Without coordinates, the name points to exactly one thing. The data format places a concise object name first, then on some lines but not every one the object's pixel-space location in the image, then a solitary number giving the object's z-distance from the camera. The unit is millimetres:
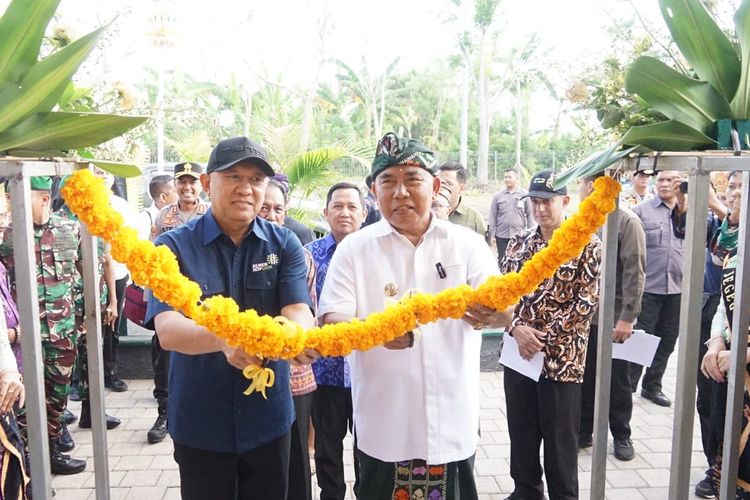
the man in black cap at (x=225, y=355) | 2486
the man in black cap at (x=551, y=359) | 3500
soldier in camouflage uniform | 4172
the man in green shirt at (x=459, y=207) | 5852
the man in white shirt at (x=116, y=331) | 5582
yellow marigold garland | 2109
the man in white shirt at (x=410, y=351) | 2576
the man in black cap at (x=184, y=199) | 5625
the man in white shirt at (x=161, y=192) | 7152
